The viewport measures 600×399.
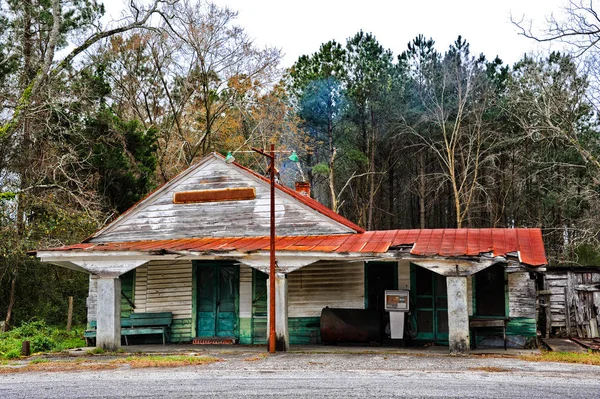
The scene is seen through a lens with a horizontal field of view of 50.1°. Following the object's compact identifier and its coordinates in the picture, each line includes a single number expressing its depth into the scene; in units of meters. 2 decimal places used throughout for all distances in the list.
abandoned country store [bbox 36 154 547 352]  13.66
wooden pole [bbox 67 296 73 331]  21.69
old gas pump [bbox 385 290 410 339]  14.72
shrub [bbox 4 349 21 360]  14.09
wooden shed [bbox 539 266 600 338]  17.00
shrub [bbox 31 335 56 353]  15.36
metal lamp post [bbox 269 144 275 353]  13.39
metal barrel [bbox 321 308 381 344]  14.83
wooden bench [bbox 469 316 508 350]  13.87
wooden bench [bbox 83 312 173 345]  16.06
